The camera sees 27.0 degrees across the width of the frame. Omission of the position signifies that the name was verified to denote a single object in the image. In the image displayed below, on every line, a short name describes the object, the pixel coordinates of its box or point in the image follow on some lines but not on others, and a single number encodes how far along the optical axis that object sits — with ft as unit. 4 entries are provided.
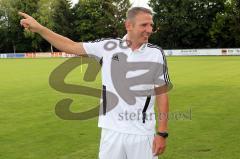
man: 15.69
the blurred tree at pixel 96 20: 308.40
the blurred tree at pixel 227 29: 257.96
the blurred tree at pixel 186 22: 274.16
